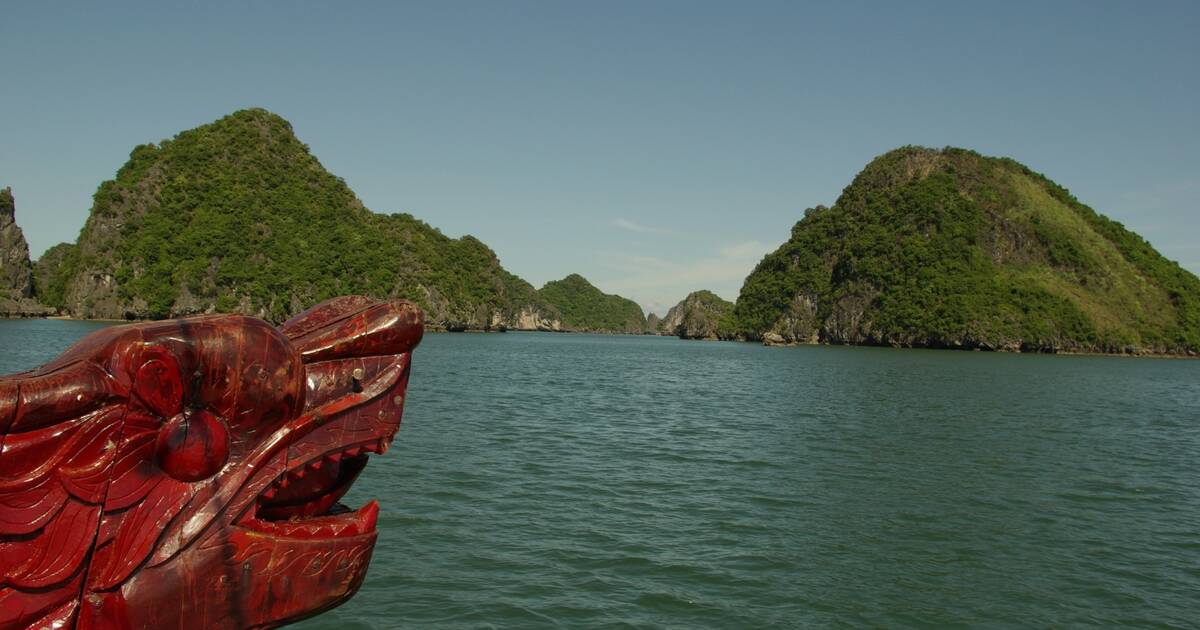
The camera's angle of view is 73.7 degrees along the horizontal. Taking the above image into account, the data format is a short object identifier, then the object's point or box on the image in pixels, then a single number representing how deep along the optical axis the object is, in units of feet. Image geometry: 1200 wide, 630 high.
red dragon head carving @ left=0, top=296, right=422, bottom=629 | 5.01
